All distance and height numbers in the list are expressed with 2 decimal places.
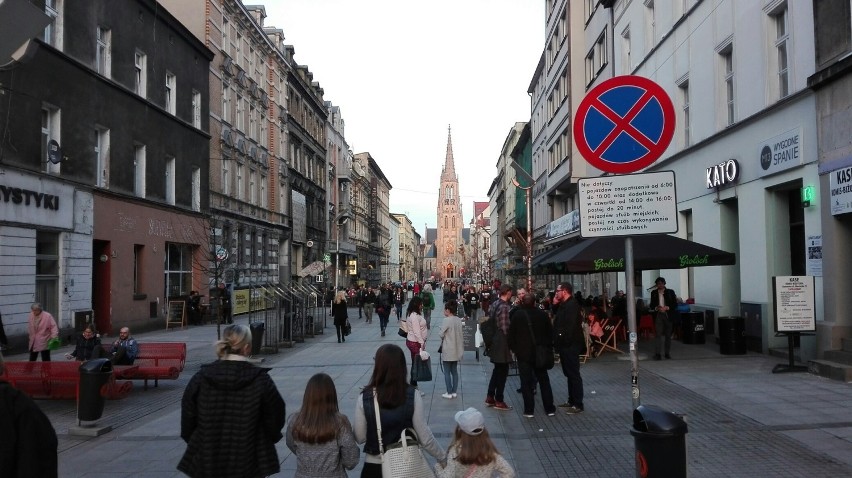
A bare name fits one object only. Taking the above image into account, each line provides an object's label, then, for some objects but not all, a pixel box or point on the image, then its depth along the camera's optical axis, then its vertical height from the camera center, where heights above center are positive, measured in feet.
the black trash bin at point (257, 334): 60.85 -4.54
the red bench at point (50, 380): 38.93 -5.15
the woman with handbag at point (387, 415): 16.30 -3.03
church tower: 570.46 +42.07
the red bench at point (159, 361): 43.91 -5.15
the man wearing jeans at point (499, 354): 35.96 -3.76
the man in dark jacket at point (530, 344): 34.19 -3.13
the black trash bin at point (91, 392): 31.65 -4.73
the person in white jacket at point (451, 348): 39.88 -3.82
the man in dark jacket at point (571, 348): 34.73 -3.40
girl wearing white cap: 15.10 -3.66
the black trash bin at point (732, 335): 53.21 -4.40
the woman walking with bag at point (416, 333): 42.88 -3.20
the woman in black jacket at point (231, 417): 15.52 -2.93
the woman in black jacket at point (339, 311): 78.23 -3.42
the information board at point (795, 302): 43.29 -1.68
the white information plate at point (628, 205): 18.95 +1.84
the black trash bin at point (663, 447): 15.14 -3.55
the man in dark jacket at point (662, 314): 53.16 -2.87
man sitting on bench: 44.57 -4.13
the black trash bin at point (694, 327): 62.03 -4.45
